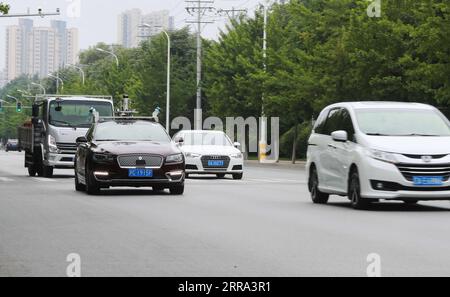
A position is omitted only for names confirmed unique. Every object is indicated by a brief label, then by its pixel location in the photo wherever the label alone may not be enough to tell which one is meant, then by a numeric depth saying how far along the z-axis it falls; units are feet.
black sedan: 76.13
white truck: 113.80
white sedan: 113.80
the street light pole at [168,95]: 263.37
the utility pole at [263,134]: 209.95
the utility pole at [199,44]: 246.88
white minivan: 60.13
